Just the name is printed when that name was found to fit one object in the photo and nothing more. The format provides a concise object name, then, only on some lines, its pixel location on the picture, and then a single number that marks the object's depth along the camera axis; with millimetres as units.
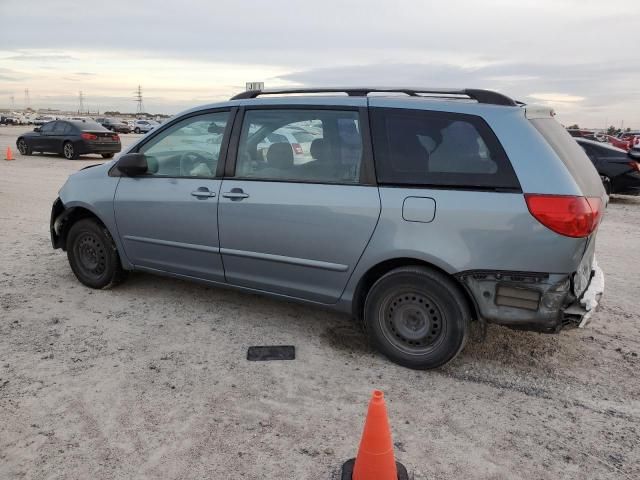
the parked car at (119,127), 43156
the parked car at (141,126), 49650
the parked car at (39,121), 60119
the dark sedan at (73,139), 18125
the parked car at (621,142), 21952
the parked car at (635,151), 11211
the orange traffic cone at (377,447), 2270
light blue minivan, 3096
